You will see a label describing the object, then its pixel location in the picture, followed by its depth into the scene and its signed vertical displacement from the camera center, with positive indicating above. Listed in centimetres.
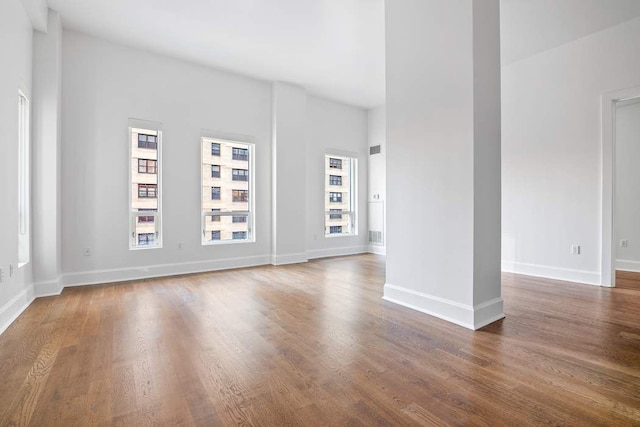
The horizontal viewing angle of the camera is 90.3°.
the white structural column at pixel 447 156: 279 +53
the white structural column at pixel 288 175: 611 +74
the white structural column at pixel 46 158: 381 +67
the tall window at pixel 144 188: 482 +39
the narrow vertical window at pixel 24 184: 362 +34
